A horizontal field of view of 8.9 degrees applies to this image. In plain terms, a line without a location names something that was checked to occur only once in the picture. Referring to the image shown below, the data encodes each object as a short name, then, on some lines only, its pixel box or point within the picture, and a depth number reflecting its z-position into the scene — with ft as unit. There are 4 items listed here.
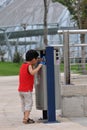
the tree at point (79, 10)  139.23
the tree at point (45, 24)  146.10
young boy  40.47
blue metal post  40.34
